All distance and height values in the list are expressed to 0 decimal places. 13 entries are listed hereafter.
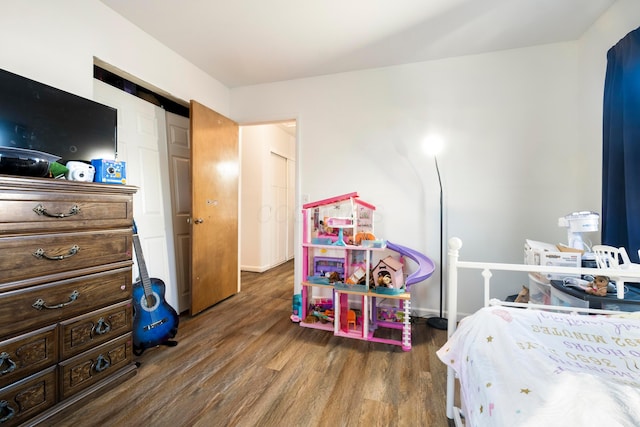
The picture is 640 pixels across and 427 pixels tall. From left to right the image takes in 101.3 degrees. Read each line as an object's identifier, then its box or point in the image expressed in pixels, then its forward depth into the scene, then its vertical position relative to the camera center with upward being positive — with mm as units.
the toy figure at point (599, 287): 1363 -387
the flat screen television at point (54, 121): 1356 +516
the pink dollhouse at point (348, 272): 2168 -530
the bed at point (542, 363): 628 -463
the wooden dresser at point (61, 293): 1149 -427
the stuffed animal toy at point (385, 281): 2151 -569
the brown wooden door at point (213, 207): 2526 +35
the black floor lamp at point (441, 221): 2405 -88
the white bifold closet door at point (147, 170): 2154 +357
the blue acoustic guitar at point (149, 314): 1895 -787
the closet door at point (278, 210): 4530 +18
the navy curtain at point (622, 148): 1586 +427
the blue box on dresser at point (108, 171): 1530 +230
